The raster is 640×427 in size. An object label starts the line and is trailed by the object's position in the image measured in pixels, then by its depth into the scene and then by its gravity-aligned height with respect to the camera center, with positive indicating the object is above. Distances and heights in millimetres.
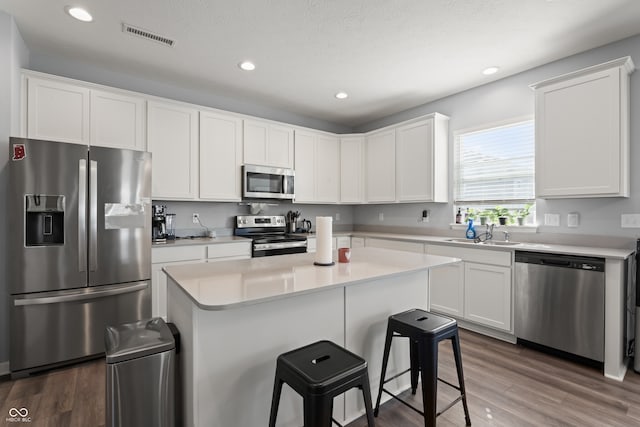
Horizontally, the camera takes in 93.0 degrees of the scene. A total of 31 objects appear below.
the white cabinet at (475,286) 2947 -773
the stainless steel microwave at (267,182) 3953 +427
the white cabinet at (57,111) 2705 +958
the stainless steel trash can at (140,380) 1329 -746
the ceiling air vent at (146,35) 2541 +1563
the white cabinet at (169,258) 3064 -468
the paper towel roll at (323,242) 1953 -187
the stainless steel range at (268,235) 3725 -299
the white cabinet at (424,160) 3910 +719
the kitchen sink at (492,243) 3170 -319
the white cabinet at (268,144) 4008 +960
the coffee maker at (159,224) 3352 -109
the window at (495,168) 3352 +541
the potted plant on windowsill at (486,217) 3602 -44
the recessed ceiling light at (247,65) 3166 +1575
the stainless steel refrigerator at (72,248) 2312 -275
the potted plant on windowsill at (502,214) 3422 -8
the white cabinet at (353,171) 4887 +690
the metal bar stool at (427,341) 1578 -703
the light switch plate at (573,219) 2930 -57
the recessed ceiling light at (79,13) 2304 +1564
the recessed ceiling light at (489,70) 3233 +1544
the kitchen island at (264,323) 1352 -575
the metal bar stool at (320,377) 1169 -666
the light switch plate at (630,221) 2599 -69
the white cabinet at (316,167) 4523 +717
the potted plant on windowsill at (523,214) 3328 -8
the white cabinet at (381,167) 4430 +708
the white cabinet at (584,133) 2510 +711
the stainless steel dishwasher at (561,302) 2400 -758
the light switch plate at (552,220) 3066 -69
